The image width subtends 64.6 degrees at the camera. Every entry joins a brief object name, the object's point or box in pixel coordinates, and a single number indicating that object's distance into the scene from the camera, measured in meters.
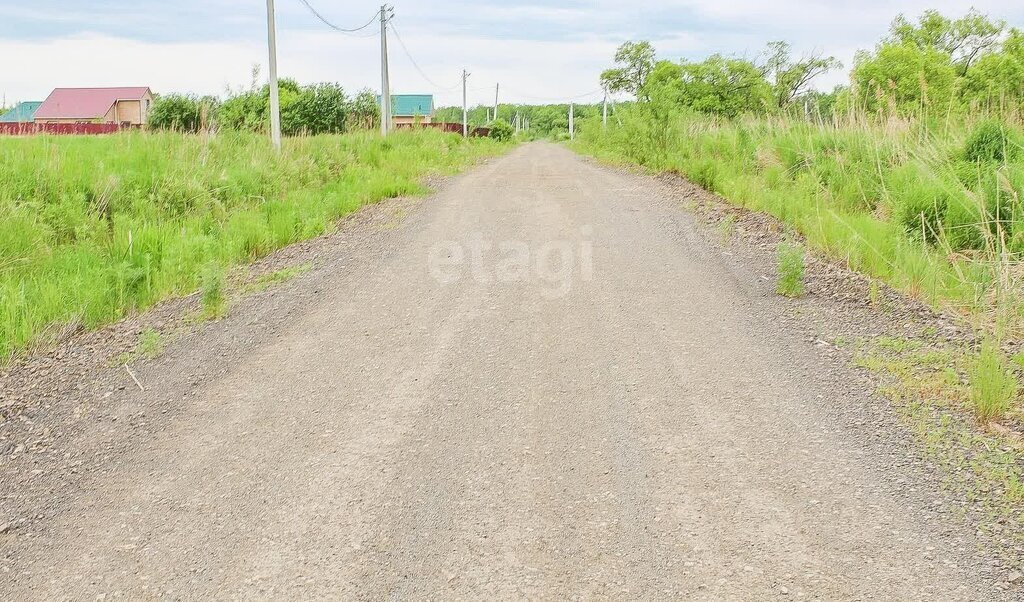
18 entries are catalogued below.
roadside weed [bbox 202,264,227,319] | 6.82
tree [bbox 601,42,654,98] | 68.50
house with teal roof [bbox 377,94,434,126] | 85.91
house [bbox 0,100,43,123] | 62.38
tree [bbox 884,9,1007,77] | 61.09
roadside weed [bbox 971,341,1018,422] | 4.49
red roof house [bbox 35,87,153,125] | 60.84
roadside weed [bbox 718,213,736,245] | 9.95
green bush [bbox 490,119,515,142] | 72.56
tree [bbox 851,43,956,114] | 52.97
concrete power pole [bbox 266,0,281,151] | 17.66
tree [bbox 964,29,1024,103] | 54.31
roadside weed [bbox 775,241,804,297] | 7.23
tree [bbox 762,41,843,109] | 56.62
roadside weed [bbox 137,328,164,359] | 5.87
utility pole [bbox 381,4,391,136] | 27.56
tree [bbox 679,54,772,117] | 51.69
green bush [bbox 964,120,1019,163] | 9.95
